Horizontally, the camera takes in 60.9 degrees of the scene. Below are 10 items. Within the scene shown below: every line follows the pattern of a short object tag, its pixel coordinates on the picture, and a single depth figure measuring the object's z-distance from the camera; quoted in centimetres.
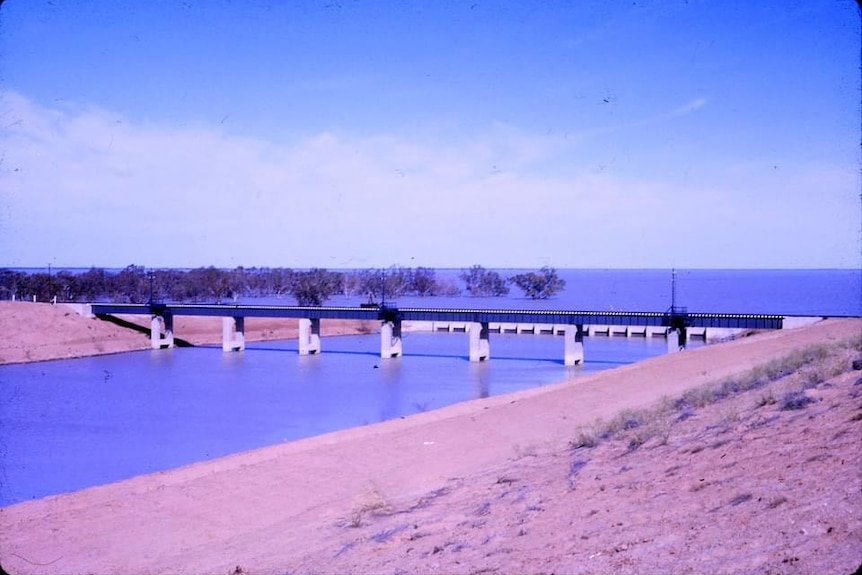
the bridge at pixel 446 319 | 5069
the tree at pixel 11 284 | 12256
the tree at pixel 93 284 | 13532
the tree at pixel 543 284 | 15888
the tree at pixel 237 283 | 16238
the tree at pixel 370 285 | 15773
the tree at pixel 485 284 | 17738
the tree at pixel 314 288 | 12394
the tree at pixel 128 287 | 14000
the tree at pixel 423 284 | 18075
